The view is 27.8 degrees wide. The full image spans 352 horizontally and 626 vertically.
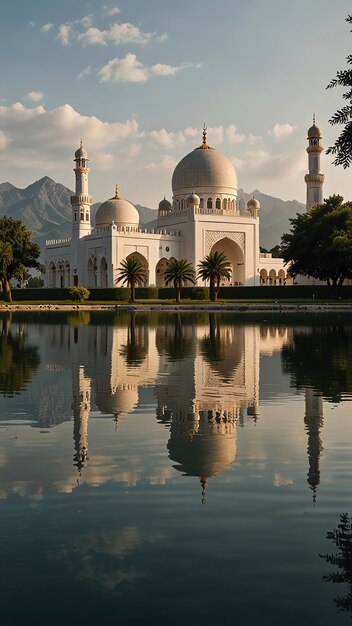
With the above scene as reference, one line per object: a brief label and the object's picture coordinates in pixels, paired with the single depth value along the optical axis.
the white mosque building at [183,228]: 66.81
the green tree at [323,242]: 50.81
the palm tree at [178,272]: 55.06
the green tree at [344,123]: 8.52
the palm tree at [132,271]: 54.72
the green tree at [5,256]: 54.00
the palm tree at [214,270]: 54.97
